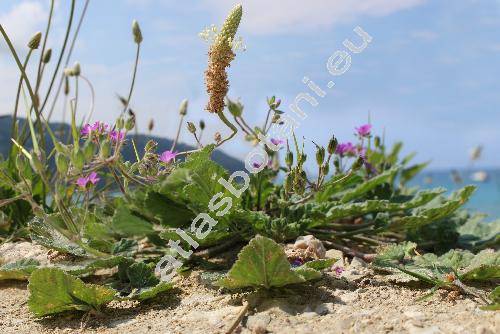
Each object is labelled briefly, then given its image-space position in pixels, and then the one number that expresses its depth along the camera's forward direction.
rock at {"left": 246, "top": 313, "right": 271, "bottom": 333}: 0.28
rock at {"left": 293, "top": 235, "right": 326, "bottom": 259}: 0.37
